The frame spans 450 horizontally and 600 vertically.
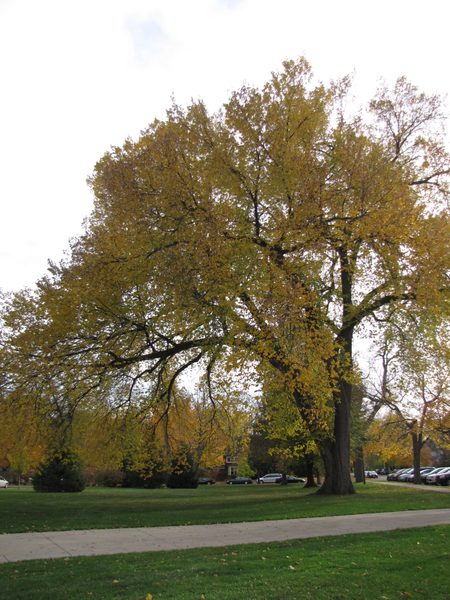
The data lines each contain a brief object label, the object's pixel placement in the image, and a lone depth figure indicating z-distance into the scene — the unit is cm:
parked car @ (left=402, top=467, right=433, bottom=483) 4777
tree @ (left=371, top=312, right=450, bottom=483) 1764
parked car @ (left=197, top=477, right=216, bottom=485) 6444
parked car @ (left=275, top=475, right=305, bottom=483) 5862
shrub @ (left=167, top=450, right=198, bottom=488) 4169
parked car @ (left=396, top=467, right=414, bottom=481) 4981
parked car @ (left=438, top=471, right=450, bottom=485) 4112
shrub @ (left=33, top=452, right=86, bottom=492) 3366
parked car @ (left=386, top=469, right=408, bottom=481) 5316
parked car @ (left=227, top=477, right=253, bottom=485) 6456
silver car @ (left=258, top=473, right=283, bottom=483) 6209
